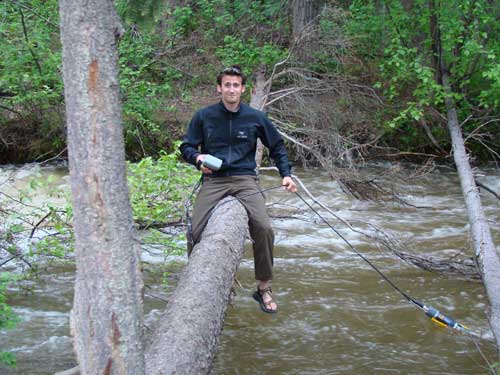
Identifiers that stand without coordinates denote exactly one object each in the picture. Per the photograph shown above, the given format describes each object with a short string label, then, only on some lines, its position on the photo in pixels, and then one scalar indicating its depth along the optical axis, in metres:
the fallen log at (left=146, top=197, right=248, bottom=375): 3.37
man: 5.05
